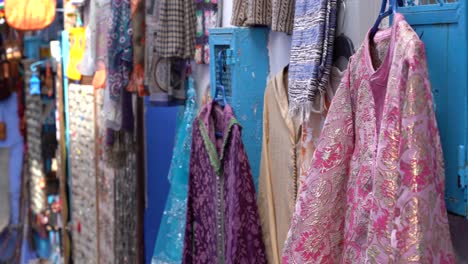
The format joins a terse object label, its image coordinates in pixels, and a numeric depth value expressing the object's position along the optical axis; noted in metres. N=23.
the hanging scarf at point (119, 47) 3.24
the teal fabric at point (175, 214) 2.66
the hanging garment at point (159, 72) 3.08
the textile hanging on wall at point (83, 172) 4.48
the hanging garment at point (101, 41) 3.55
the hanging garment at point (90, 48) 3.81
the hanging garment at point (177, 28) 2.91
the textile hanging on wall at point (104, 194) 4.17
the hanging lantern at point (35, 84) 6.12
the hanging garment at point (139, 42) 3.21
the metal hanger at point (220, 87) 2.35
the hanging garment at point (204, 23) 2.84
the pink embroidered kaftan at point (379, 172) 1.25
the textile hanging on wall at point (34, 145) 6.31
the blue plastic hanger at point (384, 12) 1.46
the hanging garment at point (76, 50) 4.49
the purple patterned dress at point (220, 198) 2.10
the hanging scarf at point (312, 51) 1.87
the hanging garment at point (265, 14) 2.16
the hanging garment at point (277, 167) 2.11
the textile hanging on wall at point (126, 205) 4.07
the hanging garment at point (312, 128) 1.96
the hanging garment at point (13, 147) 6.47
